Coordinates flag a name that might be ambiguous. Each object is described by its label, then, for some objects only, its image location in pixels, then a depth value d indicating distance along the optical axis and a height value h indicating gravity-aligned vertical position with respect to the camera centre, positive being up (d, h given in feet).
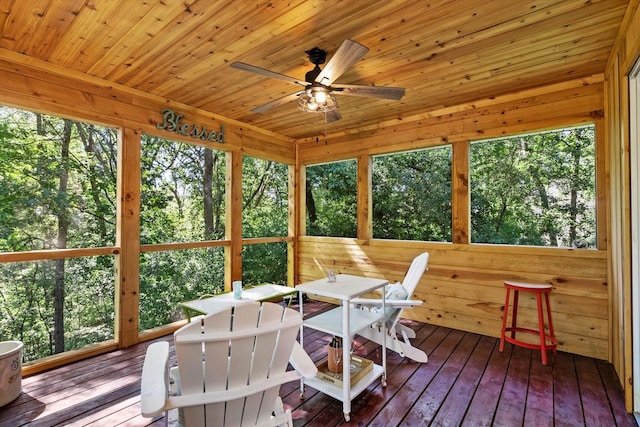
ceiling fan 6.62 +3.37
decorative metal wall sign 11.49 +3.60
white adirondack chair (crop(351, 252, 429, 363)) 8.41 -2.64
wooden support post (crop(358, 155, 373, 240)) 14.70 +0.76
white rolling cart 6.46 -2.63
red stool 8.99 -3.51
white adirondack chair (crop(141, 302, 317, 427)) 3.77 -2.06
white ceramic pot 7.00 -3.70
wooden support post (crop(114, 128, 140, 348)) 10.27 -0.78
